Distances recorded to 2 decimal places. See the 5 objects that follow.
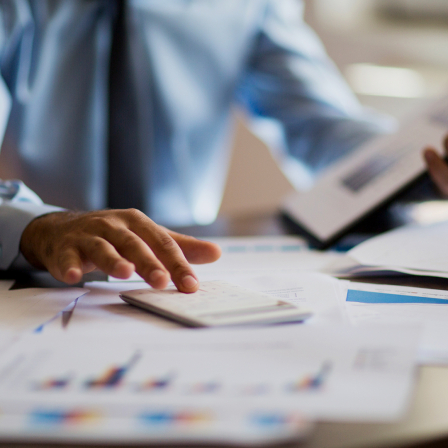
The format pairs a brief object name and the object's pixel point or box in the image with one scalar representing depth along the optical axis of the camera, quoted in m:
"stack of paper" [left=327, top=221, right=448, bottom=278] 1.27
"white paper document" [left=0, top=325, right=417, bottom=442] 0.95
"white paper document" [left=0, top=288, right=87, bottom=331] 1.10
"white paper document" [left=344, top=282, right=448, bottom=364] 1.05
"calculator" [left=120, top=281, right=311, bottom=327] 1.07
